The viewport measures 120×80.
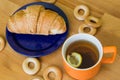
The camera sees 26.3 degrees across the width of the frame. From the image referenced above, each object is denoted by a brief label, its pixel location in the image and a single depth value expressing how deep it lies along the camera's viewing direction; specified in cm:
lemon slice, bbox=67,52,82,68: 62
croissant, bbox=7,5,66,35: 68
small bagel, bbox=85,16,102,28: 72
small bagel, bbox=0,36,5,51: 73
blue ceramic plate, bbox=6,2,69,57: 70
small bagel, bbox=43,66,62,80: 67
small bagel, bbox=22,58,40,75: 69
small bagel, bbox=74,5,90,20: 74
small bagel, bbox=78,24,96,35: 72
